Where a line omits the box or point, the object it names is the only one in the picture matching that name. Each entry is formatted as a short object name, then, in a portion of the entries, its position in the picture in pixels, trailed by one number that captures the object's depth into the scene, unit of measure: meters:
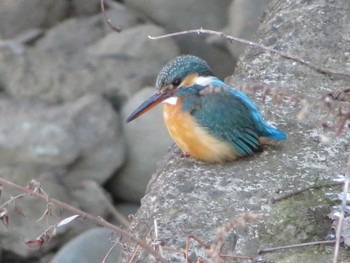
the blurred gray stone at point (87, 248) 12.91
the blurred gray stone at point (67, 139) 14.20
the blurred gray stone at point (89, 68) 15.53
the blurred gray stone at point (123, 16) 16.81
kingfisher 6.66
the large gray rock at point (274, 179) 5.72
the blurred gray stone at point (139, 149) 14.66
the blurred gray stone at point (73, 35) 16.55
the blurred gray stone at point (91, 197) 14.35
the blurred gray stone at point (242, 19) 15.86
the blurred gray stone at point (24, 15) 16.94
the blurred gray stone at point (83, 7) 17.27
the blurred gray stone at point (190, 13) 16.75
